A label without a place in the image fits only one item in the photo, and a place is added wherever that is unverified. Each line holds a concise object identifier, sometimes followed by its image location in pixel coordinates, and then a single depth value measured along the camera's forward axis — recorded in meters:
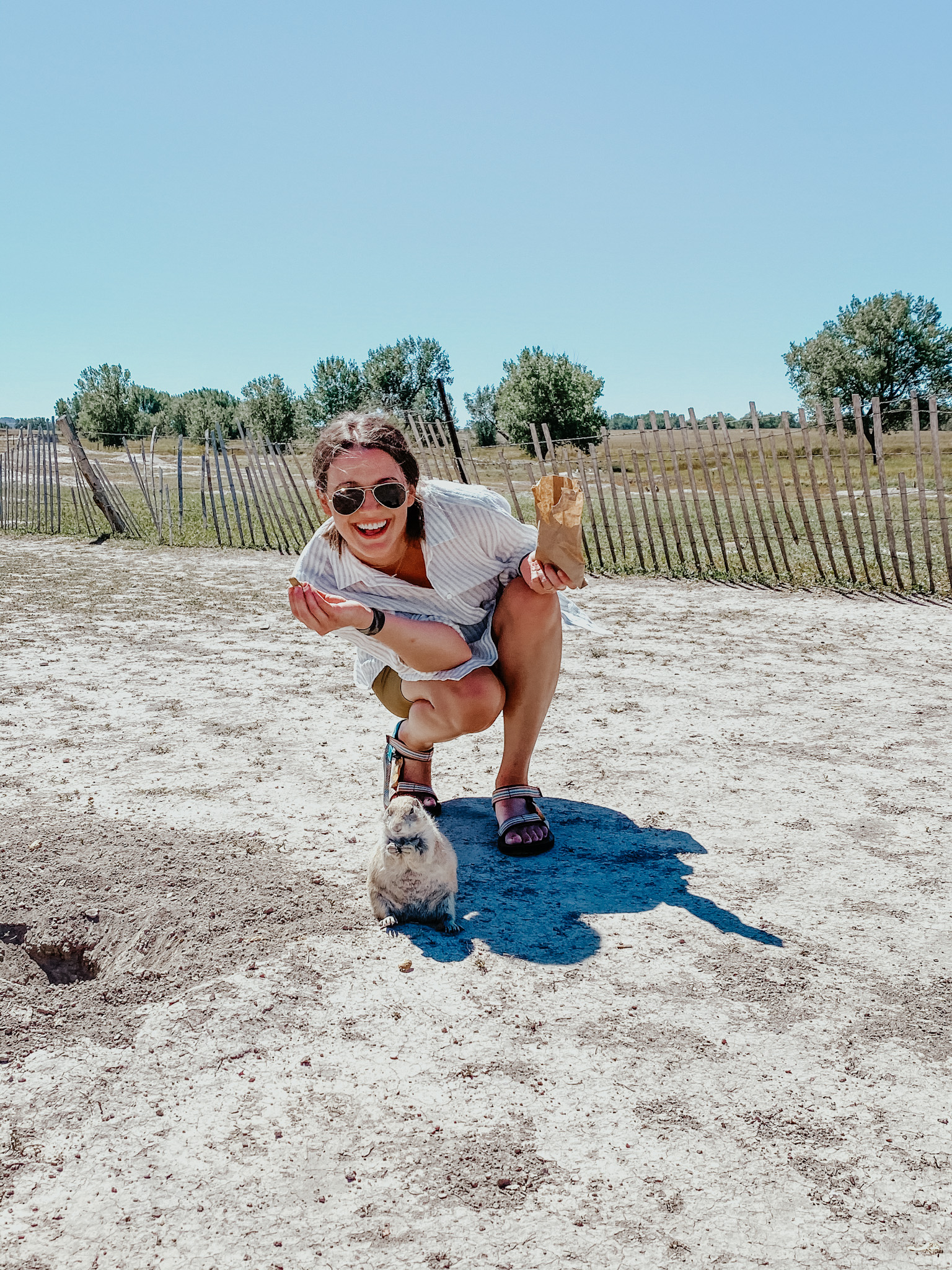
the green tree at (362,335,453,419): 53.97
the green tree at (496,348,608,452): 52.38
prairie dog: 2.46
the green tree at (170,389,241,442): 60.94
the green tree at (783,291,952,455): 45.56
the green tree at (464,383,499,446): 59.97
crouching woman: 2.81
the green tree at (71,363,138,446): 59.59
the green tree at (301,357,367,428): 58.59
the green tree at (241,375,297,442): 56.00
